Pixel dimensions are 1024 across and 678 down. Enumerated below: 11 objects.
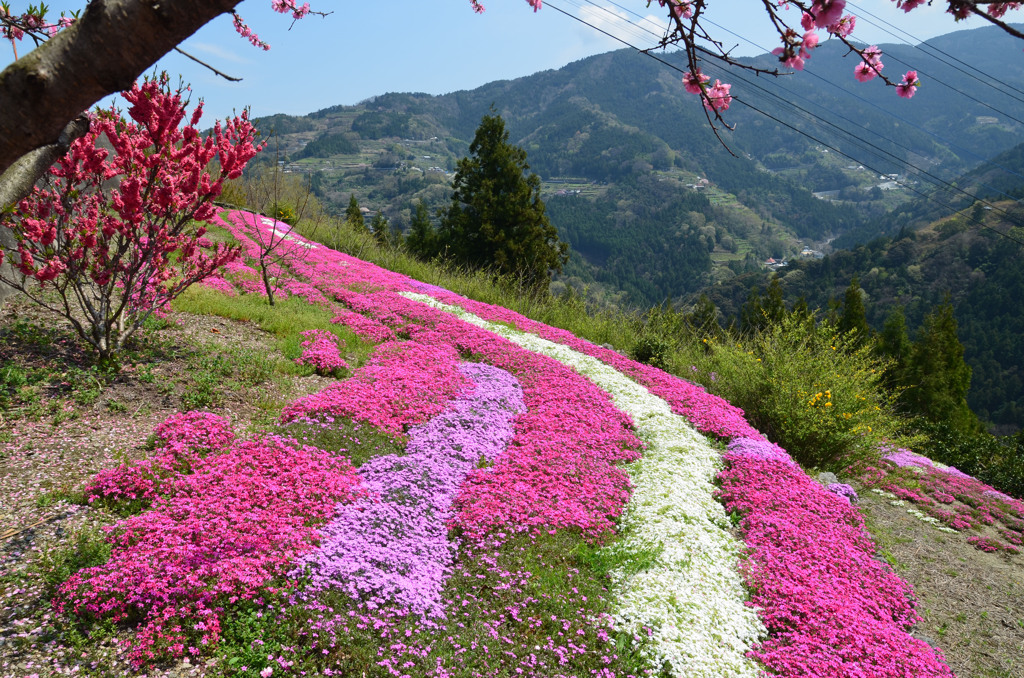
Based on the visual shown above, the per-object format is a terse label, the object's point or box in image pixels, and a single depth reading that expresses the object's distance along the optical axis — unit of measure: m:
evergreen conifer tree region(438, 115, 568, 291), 29.61
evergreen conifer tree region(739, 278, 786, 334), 34.25
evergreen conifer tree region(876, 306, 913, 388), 33.12
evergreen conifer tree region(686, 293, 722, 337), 40.63
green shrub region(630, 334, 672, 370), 15.70
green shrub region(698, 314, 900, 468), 10.12
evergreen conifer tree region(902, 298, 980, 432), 28.37
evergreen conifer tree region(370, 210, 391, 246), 56.05
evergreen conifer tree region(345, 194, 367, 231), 31.58
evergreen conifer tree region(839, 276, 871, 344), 32.41
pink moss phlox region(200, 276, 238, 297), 12.92
